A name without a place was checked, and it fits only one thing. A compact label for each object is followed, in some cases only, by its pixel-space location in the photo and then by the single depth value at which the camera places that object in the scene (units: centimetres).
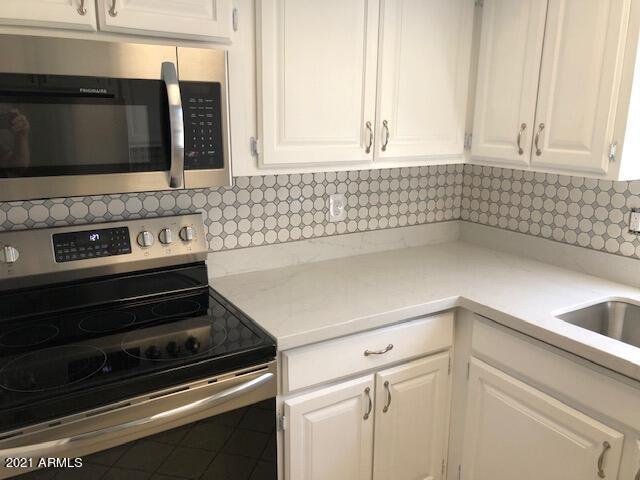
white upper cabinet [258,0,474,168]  166
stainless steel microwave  127
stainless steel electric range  116
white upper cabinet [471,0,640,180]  161
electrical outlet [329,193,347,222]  220
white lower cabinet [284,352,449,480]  159
